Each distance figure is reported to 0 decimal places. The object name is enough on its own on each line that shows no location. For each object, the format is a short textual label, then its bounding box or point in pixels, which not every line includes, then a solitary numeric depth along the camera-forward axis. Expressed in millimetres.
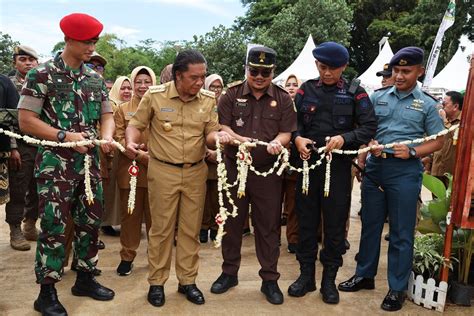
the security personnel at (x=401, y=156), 3816
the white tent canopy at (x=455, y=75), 15711
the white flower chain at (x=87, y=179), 3479
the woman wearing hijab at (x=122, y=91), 5750
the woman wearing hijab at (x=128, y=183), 4492
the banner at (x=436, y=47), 10414
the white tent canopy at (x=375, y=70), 16725
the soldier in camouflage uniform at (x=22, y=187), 5127
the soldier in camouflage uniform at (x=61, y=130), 3311
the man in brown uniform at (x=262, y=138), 3914
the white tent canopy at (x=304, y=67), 15070
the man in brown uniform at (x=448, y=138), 5742
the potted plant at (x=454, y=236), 3990
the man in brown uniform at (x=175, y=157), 3723
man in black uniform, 3801
